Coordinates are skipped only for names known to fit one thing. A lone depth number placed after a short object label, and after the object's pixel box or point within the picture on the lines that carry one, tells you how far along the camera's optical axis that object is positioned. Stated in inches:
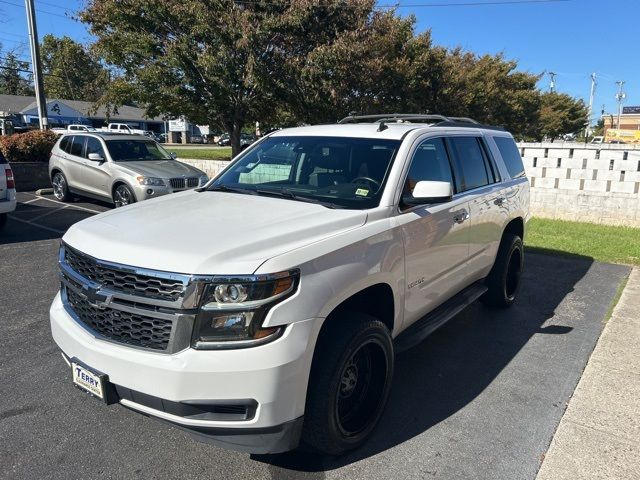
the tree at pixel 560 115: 1695.4
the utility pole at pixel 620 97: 3507.4
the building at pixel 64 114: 1973.2
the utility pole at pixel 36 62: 652.4
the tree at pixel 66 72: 2534.4
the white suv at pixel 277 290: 93.0
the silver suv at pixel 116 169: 393.7
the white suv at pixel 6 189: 321.7
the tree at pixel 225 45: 495.8
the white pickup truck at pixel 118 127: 1980.1
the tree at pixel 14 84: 3002.0
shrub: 563.5
